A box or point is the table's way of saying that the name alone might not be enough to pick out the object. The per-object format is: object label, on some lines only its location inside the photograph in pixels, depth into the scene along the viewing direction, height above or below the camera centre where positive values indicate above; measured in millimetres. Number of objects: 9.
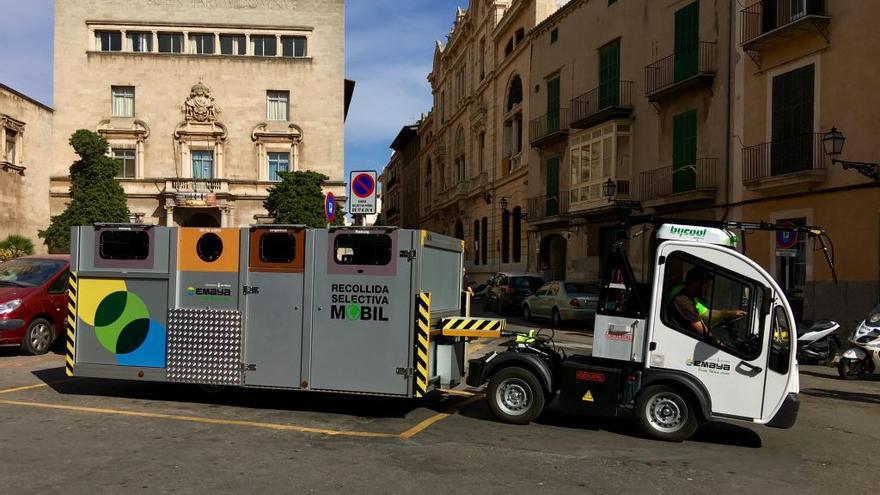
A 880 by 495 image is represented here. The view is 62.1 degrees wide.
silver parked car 21406 -1561
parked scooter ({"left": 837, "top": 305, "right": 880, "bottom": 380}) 12602 -1709
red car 12609 -1071
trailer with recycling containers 8203 -759
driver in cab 7391 -566
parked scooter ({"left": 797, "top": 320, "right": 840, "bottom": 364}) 13891 -1679
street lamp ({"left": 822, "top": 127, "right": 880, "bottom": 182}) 15461 +2216
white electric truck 7145 -955
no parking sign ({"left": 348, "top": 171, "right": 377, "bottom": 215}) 11242 +830
